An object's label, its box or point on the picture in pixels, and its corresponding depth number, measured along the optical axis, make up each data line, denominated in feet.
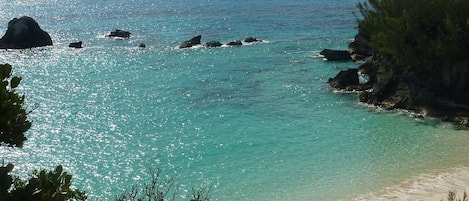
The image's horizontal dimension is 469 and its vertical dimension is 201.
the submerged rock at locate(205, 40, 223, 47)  275.71
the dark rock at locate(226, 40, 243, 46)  278.05
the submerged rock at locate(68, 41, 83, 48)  292.20
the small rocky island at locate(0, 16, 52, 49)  285.31
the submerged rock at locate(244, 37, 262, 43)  285.15
